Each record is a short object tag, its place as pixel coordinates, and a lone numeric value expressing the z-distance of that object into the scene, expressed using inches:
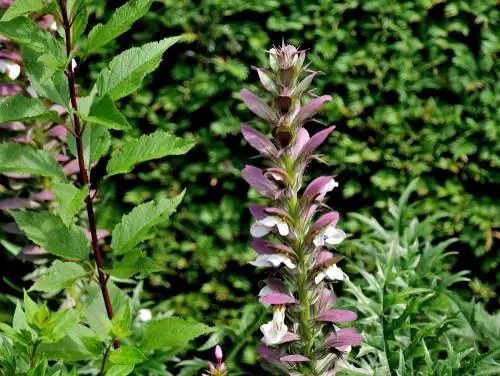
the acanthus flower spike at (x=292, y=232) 69.5
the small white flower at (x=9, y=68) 121.0
